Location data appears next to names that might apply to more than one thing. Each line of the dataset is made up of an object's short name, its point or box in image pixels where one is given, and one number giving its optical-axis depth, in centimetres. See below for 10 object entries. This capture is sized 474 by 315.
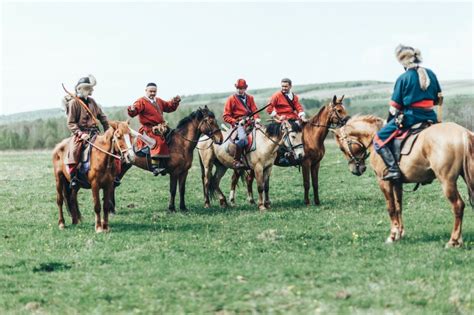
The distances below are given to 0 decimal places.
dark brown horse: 1819
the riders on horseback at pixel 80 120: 1483
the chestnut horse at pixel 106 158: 1400
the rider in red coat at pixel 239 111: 1873
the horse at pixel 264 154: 1816
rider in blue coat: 1175
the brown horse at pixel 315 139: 1848
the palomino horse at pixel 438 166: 1074
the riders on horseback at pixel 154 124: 1788
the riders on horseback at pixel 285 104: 1927
